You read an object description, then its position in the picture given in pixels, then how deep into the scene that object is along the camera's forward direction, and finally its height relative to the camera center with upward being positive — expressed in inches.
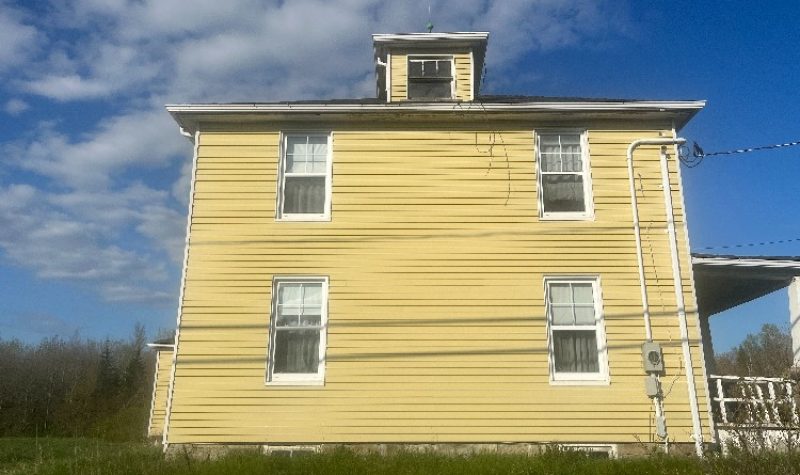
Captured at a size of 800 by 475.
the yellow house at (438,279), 396.8 +69.5
